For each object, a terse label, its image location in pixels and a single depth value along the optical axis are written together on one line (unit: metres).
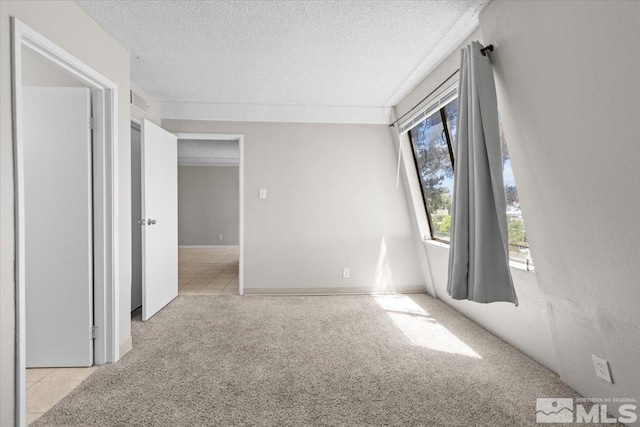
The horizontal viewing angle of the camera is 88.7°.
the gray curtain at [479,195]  1.88
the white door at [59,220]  2.15
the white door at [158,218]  3.09
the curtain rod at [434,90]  1.87
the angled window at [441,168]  2.42
